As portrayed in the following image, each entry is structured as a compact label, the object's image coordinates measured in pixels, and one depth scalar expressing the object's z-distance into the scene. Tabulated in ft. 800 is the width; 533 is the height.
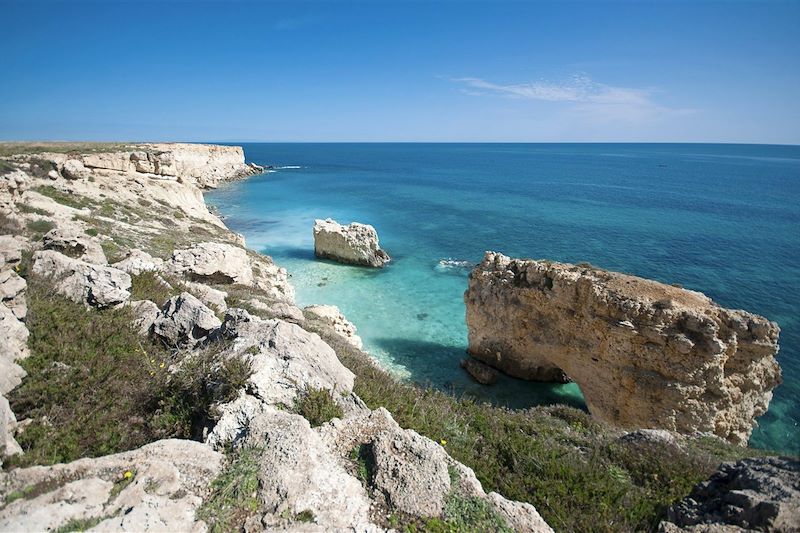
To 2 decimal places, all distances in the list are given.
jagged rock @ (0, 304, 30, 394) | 19.60
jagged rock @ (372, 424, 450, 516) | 14.66
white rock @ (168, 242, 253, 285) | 53.52
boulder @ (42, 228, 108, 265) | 39.42
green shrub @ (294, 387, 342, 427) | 18.62
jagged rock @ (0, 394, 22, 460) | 15.30
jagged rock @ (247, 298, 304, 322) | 41.83
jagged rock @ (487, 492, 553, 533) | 14.56
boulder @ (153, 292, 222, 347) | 27.09
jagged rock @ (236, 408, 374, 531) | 13.47
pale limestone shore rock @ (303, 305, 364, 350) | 62.08
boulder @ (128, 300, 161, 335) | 27.81
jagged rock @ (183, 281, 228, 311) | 38.01
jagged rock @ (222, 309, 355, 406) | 19.69
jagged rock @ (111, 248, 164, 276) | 39.68
